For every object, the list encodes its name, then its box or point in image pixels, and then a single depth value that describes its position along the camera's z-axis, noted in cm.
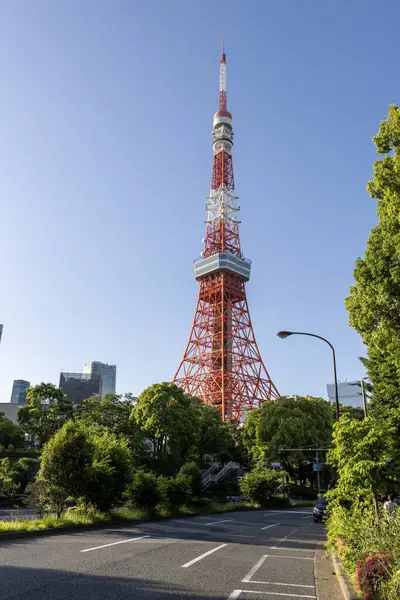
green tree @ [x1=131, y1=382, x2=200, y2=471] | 4044
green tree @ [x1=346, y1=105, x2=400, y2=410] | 1425
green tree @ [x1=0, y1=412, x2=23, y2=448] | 4762
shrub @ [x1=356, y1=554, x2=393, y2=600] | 576
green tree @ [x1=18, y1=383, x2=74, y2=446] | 4550
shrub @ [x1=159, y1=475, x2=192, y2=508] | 2122
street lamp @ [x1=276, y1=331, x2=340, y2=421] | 1542
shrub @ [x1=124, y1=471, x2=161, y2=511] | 1883
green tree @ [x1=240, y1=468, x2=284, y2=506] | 3139
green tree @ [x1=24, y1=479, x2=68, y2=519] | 1516
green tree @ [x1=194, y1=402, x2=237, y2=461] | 4490
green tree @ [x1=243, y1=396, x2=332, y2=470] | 4219
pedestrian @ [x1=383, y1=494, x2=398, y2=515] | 1106
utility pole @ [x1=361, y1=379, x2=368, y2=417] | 2174
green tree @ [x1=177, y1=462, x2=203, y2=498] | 2671
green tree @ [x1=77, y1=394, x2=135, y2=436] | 4369
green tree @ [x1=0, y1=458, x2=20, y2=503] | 2633
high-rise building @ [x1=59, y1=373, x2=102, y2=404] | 10019
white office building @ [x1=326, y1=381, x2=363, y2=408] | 16142
